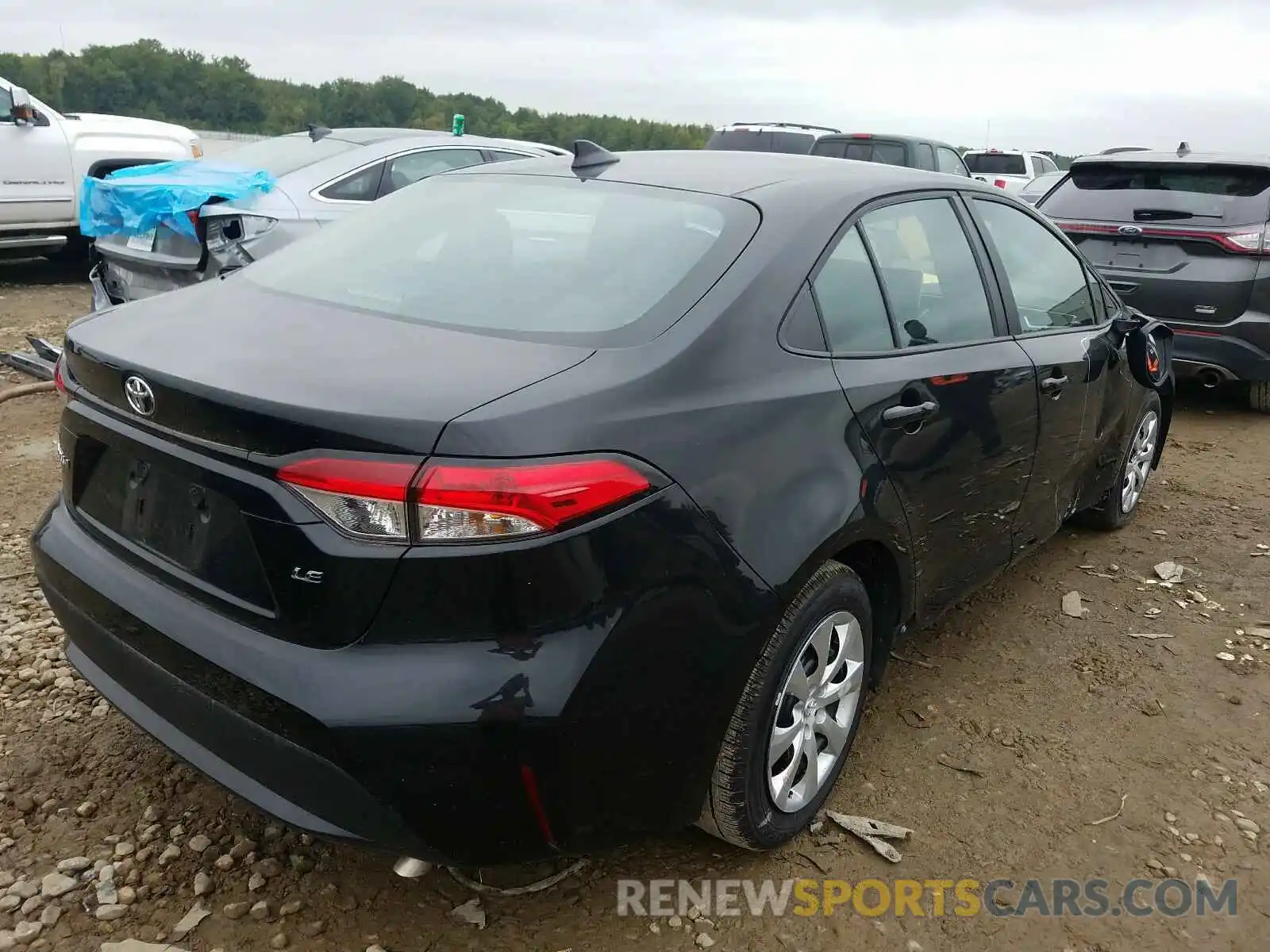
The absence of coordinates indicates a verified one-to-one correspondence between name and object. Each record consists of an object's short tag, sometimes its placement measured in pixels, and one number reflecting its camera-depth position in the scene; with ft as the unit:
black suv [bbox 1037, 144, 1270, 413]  19.77
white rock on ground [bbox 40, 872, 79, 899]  7.31
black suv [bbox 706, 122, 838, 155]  45.24
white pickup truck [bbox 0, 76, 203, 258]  27.91
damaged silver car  18.88
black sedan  5.82
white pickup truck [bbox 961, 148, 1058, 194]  62.59
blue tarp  18.83
